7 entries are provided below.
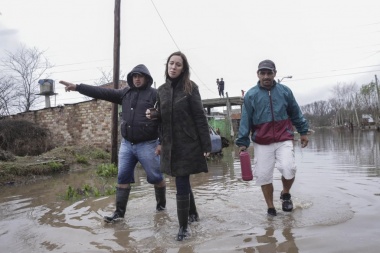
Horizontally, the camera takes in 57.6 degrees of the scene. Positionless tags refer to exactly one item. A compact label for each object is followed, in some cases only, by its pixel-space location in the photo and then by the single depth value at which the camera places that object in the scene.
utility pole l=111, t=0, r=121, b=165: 9.21
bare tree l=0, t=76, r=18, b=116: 31.68
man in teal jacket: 3.93
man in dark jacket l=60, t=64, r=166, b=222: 4.05
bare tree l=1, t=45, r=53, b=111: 34.19
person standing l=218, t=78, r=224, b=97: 26.83
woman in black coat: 3.43
